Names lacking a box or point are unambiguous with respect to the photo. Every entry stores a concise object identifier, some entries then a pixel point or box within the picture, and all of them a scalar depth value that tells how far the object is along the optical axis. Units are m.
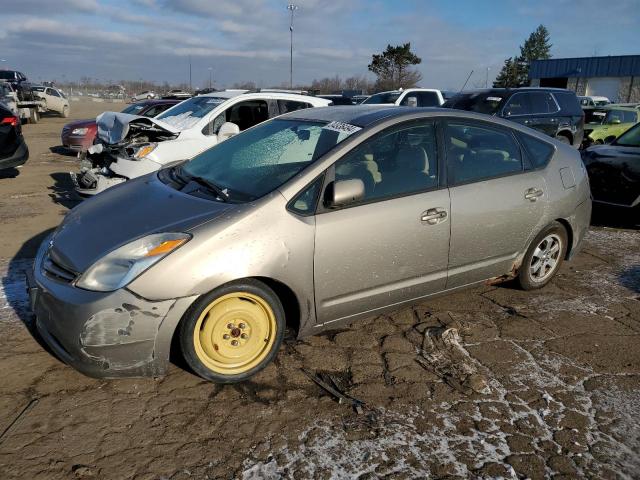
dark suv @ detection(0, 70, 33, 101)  25.93
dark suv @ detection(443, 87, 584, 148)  10.95
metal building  45.19
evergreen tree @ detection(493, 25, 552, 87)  63.44
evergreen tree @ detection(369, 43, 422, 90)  44.44
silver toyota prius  2.89
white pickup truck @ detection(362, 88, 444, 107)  13.56
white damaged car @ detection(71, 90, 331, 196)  6.64
